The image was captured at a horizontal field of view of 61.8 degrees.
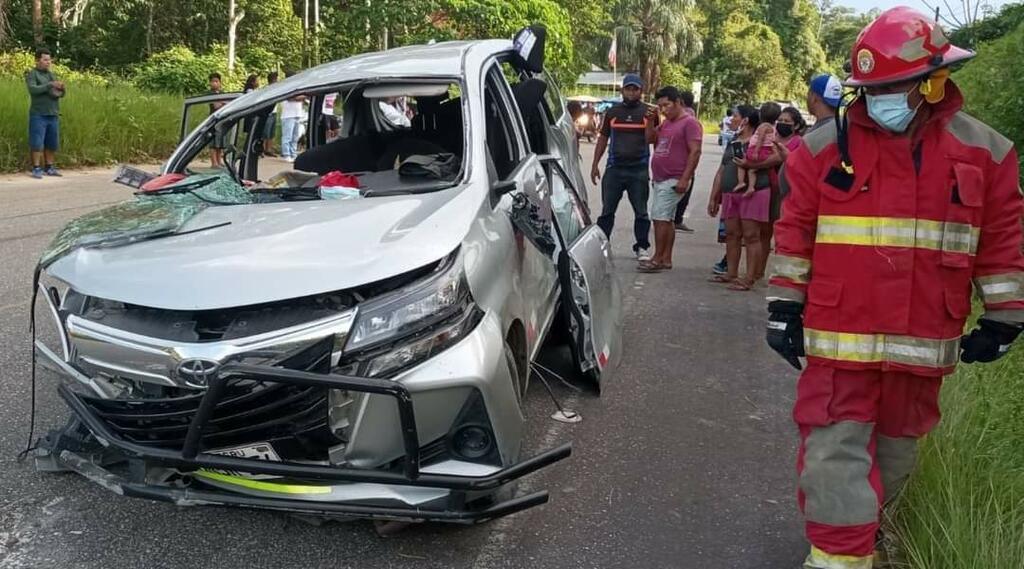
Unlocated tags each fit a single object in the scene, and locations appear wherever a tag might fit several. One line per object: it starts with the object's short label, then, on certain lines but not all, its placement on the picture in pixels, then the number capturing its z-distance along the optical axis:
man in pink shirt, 7.91
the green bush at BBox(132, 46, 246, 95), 21.95
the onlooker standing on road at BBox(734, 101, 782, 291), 7.31
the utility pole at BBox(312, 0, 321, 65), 27.44
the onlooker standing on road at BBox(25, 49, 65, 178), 12.48
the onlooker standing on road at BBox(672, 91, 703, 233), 9.83
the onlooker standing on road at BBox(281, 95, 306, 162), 16.30
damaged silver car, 2.56
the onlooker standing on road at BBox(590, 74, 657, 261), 8.09
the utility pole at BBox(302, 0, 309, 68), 27.01
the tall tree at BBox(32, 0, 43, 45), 23.81
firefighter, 2.48
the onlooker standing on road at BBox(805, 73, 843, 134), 5.76
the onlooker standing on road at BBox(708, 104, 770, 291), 7.36
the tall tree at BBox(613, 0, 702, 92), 48.69
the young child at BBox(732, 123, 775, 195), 7.36
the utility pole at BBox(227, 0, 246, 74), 25.08
